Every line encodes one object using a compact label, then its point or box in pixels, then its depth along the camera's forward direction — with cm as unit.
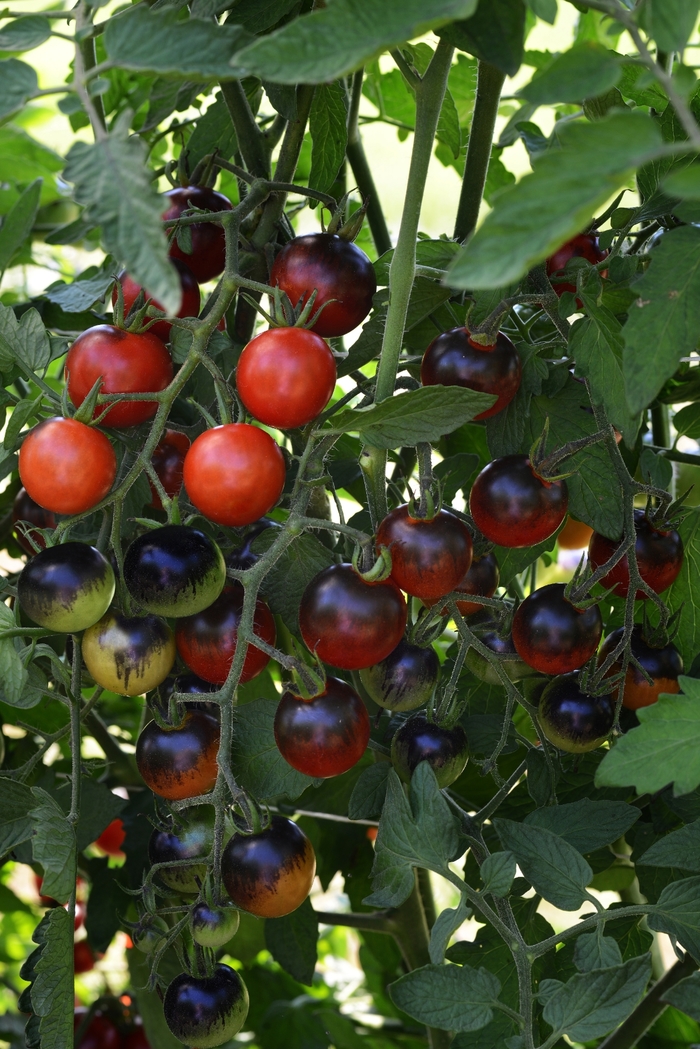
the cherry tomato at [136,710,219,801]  111
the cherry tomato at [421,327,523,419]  110
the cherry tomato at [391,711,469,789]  112
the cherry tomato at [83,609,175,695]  110
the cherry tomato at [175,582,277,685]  111
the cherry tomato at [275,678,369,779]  109
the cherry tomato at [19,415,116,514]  108
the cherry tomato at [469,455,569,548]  111
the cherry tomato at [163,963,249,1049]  110
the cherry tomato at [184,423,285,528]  108
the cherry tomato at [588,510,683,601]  116
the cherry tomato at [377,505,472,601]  108
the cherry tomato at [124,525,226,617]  108
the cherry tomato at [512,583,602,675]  112
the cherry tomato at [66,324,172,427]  110
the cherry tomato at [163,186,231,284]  117
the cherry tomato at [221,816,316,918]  109
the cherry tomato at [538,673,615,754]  112
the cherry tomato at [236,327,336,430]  108
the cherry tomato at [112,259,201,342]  114
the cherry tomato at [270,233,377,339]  112
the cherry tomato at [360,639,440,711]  112
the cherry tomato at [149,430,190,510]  117
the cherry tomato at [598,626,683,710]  115
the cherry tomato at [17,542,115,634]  109
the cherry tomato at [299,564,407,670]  108
